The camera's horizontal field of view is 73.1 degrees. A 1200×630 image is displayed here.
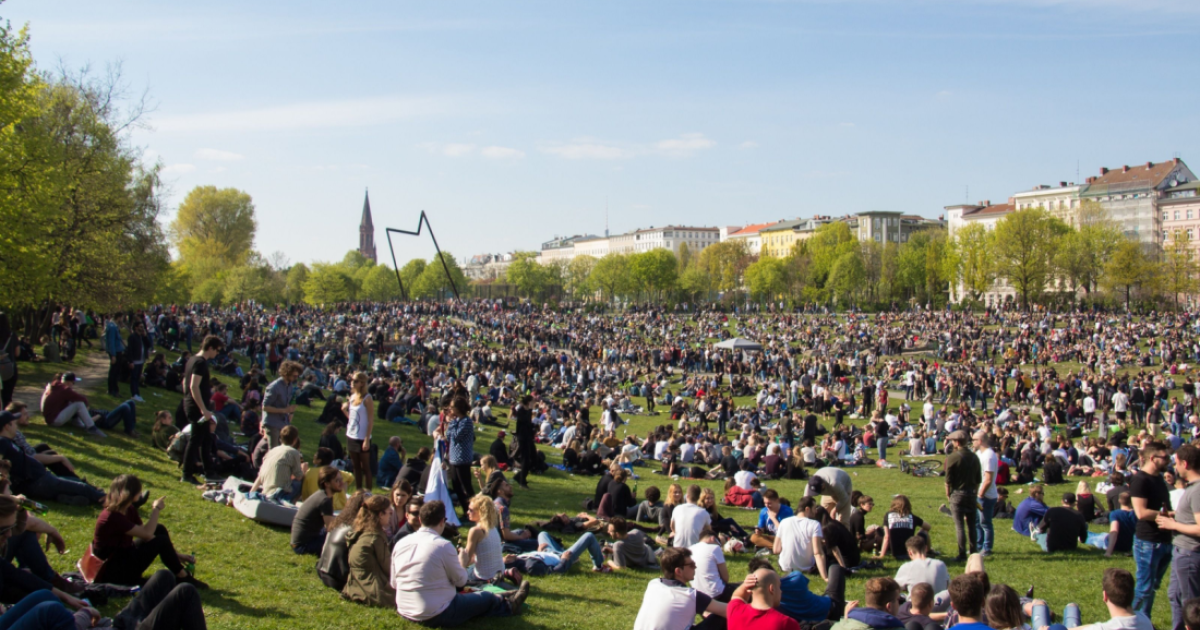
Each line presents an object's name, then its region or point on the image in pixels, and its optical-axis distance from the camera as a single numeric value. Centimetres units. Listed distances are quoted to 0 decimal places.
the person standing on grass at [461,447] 944
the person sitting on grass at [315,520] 757
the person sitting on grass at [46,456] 845
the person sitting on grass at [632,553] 840
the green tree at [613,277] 10656
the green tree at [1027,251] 6975
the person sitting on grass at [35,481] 780
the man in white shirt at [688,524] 815
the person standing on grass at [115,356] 1553
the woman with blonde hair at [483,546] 700
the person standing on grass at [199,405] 882
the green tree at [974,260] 7438
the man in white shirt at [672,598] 523
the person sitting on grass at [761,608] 491
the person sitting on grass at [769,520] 933
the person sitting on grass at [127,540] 582
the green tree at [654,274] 10406
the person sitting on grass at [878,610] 502
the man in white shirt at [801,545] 757
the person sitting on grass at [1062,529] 949
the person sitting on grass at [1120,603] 507
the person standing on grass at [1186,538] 575
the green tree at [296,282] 9556
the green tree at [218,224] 7669
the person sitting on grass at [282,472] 873
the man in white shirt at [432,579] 600
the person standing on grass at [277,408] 973
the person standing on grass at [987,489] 875
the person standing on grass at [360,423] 916
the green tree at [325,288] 9088
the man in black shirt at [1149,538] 641
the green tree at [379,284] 10894
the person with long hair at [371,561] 637
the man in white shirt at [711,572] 650
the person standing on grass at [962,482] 865
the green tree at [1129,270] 6506
